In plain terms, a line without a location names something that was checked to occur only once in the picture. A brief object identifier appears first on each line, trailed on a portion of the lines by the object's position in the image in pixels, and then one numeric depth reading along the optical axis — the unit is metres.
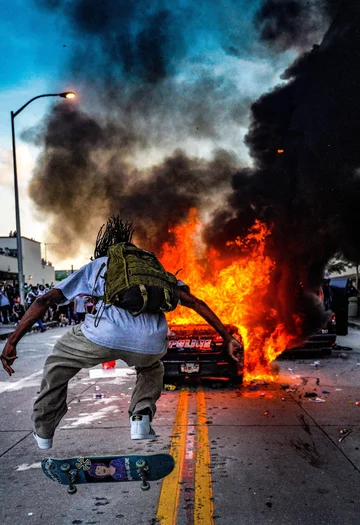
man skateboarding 3.28
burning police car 8.22
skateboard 3.31
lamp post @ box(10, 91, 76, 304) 21.50
